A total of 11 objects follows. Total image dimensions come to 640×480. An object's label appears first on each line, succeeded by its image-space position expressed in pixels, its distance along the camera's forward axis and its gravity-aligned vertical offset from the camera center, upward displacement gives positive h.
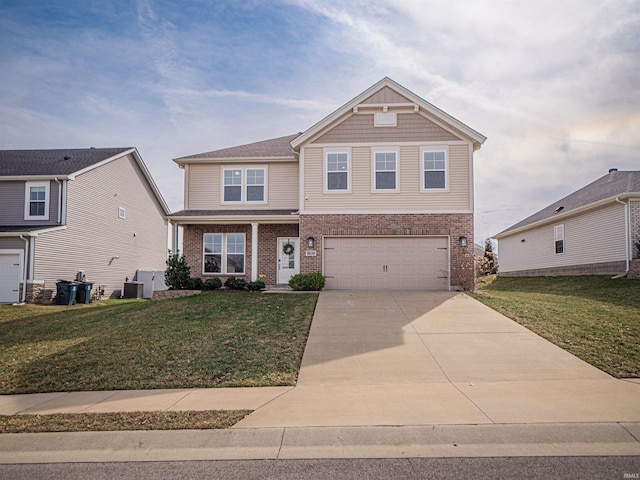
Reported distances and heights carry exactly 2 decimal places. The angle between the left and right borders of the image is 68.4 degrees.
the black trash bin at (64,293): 19.12 -1.40
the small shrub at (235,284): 17.16 -0.89
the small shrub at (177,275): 17.23 -0.58
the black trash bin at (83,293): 20.12 -1.47
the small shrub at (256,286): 17.08 -0.95
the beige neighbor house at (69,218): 18.78 +1.87
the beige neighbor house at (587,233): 18.84 +1.39
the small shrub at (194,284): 17.19 -0.90
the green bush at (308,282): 16.56 -0.78
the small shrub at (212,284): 17.12 -0.89
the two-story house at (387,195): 17.02 +2.41
